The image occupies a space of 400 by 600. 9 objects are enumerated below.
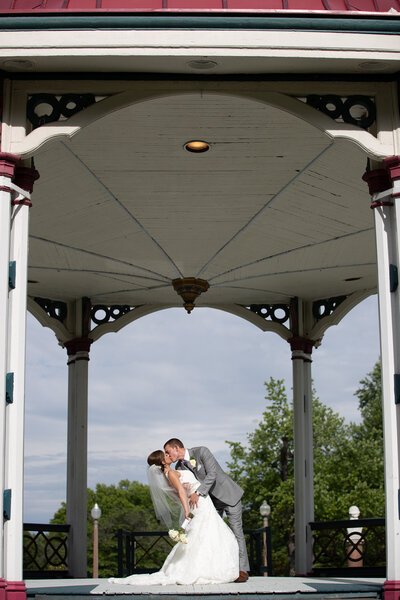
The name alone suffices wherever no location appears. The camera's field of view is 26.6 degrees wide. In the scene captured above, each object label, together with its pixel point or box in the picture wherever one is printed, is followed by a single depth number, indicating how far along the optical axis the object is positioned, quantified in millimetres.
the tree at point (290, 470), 41844
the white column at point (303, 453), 14898
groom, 9711
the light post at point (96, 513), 24719
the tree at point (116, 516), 57719
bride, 9117
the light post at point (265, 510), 25316
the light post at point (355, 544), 14562
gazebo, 7266
